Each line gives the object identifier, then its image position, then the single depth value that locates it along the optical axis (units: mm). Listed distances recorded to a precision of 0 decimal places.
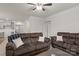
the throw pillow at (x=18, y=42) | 1401
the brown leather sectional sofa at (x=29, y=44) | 1316
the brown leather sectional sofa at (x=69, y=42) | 1291
